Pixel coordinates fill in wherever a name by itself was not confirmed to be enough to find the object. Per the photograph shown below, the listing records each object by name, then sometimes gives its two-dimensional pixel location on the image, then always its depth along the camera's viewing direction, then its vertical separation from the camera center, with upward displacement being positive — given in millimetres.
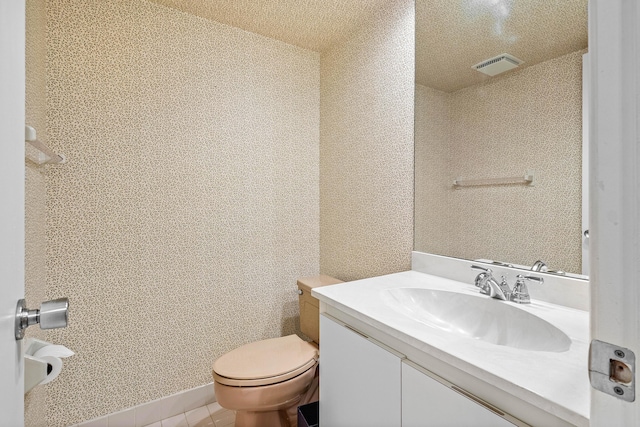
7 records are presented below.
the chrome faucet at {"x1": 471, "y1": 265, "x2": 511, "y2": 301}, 1031 -276
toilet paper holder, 652 -365
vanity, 590 -362
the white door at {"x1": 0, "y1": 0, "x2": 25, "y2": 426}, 439 +18
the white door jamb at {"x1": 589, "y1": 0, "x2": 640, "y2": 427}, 327 +30
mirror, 985 +313
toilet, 1265 -746
